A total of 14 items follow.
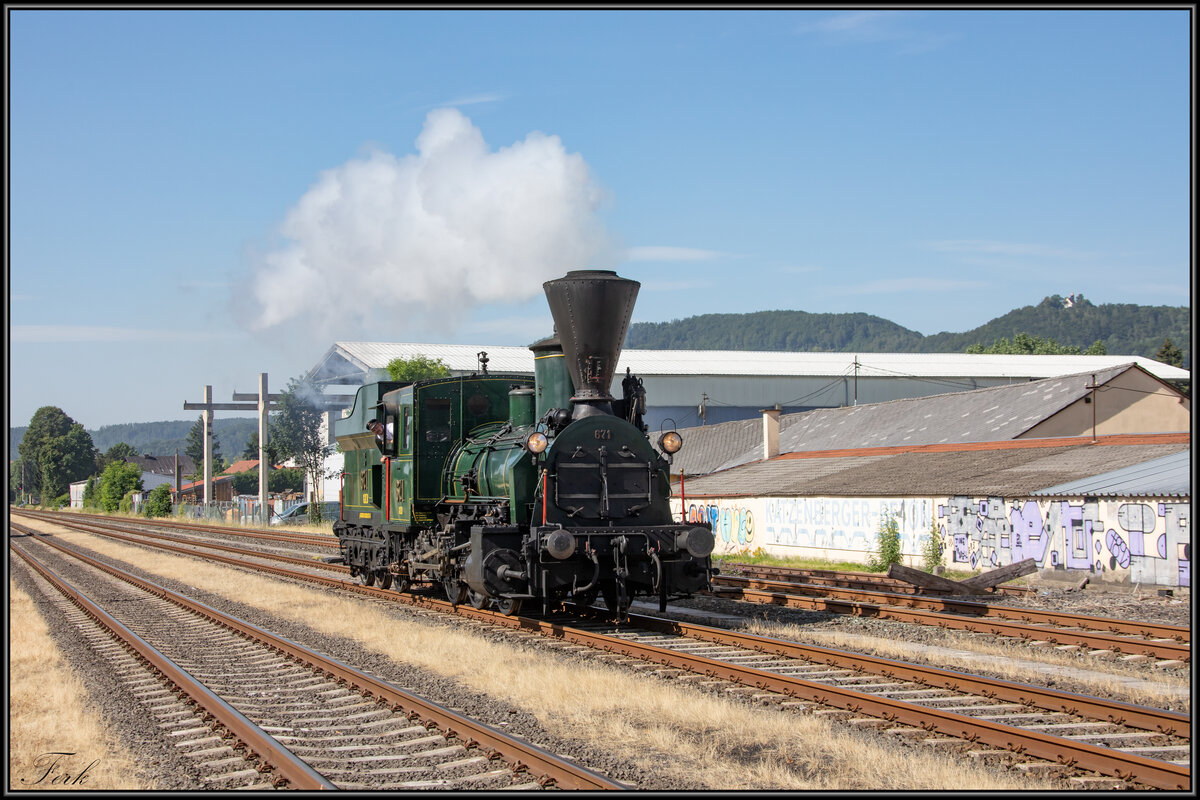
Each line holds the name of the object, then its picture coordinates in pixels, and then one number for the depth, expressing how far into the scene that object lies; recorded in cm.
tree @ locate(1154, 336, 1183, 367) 10679
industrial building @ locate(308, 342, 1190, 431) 7469
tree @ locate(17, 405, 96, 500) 14025
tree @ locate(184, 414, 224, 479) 16312
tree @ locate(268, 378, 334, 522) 7231
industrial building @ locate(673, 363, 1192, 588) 2128
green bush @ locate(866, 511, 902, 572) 2570
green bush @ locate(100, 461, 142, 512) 8994
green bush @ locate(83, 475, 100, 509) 10175
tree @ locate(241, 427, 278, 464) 6244
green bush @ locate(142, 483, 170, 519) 7869
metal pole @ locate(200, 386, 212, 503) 6525
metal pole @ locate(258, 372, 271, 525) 5556
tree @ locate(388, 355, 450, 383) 4922
